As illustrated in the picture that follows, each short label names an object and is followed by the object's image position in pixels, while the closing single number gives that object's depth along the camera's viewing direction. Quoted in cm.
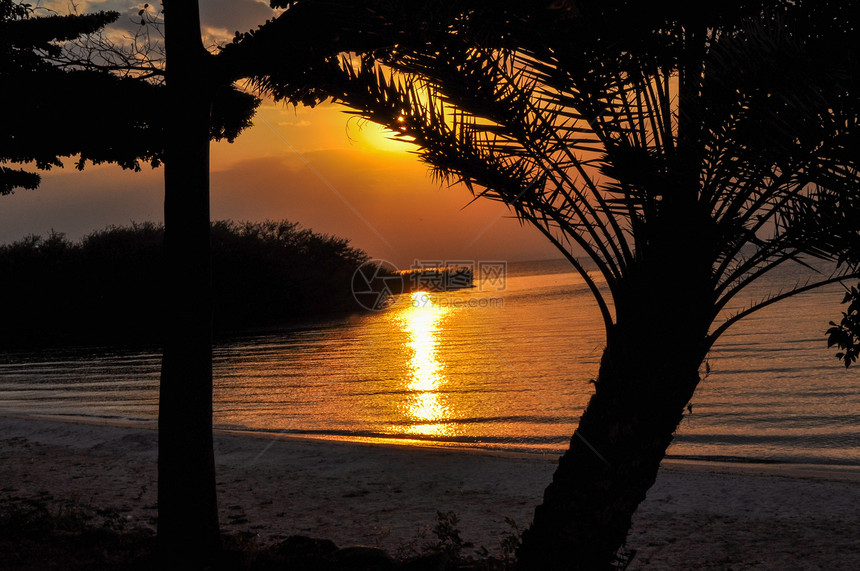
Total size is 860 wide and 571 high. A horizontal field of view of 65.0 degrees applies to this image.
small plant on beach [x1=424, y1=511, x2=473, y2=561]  512
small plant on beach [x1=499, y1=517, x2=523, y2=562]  497
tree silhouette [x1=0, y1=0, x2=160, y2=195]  838
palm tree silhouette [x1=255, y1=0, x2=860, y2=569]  396
